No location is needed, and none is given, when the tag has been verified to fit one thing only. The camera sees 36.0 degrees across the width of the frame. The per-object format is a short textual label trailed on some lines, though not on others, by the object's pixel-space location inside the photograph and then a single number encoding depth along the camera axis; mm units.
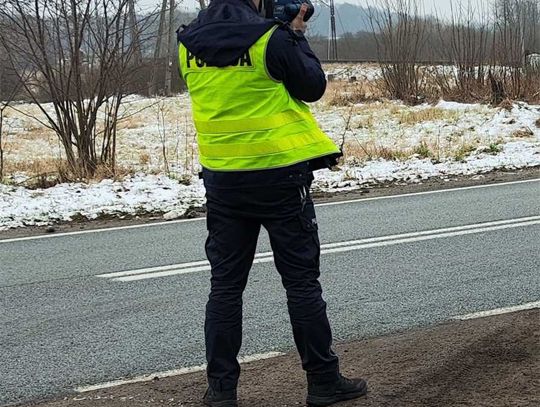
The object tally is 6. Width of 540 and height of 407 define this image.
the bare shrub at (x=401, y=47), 25172
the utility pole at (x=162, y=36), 14664
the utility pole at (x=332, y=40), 55062
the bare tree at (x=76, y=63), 13375
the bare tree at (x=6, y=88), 13766
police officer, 3496
